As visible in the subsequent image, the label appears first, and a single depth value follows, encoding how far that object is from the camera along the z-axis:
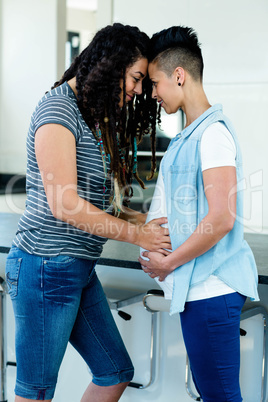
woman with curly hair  2.66
